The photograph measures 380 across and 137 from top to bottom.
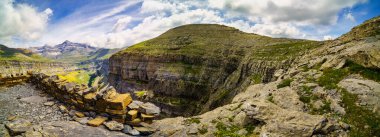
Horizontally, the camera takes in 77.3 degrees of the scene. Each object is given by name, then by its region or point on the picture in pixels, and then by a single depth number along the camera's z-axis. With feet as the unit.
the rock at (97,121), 50.80
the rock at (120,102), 53.67
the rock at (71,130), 45.98
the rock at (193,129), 58.54
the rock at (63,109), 56.85
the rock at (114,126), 50.74
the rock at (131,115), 53.83
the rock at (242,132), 56.08
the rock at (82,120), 51.75
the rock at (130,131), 51.01
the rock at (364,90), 51.83
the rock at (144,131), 52.75
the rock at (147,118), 56.75
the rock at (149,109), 57.82
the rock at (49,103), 60.23
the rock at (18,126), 44.39
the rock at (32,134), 43.47
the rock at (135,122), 53.88
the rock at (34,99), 62.91
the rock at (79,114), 54.71
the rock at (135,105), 56.40
